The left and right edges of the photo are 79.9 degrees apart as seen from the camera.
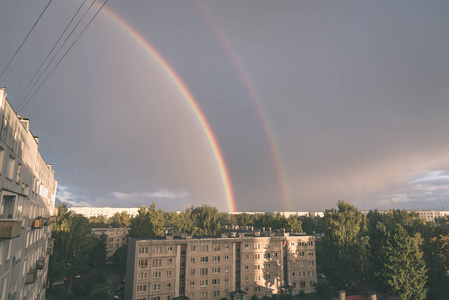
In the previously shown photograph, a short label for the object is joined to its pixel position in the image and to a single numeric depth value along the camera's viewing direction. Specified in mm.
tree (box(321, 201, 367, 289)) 64000
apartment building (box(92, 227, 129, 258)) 98438
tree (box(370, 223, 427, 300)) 45875
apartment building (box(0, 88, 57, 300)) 14297
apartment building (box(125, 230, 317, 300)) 48406
